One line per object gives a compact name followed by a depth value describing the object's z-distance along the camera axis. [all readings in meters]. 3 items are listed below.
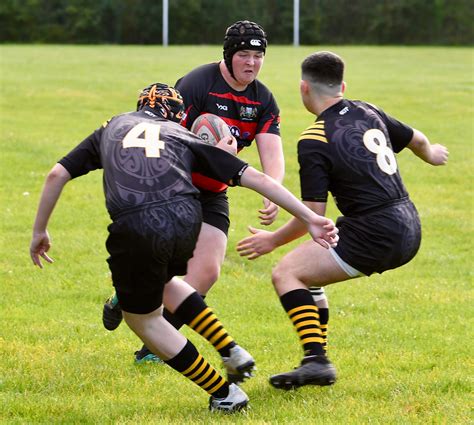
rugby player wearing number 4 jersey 10.09
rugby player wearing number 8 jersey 11.56
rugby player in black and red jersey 13.24
